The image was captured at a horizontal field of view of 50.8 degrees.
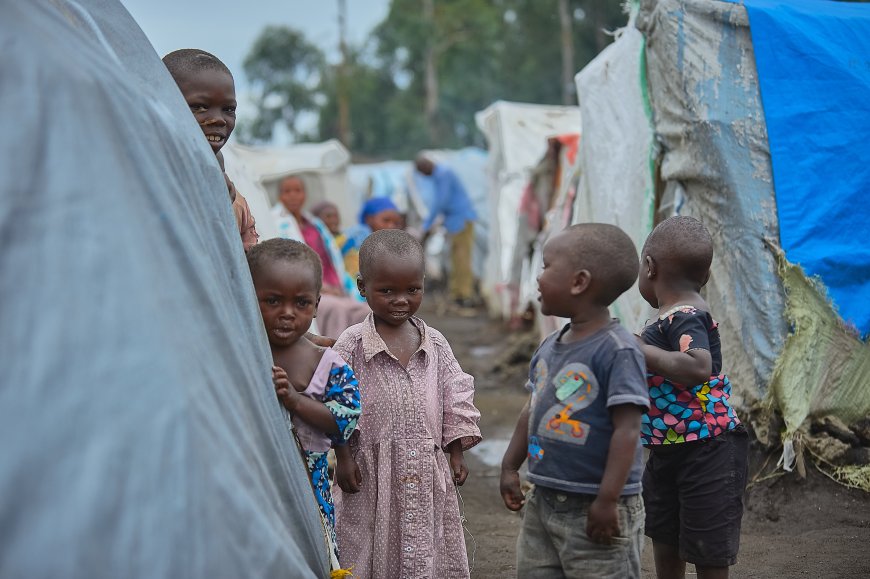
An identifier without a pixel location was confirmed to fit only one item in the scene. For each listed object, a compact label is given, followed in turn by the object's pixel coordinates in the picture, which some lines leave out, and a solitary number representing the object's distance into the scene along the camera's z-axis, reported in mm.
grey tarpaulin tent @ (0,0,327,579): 1558
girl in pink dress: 2832
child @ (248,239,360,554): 2525
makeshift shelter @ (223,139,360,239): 10797
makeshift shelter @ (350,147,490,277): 14266
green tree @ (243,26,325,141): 32969
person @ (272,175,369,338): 6344
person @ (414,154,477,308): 13273
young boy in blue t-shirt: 2283
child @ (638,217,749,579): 2873
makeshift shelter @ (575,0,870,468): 4652
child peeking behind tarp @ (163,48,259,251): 2879
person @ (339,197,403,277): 7637
